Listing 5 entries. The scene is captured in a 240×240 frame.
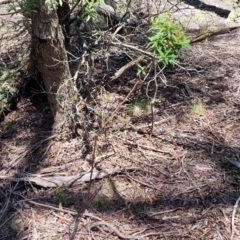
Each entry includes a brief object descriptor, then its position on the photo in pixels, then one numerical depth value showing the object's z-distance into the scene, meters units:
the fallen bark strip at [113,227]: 2.70
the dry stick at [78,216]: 2.74
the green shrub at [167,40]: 2.82
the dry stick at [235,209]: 2.83
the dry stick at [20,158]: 3.37
